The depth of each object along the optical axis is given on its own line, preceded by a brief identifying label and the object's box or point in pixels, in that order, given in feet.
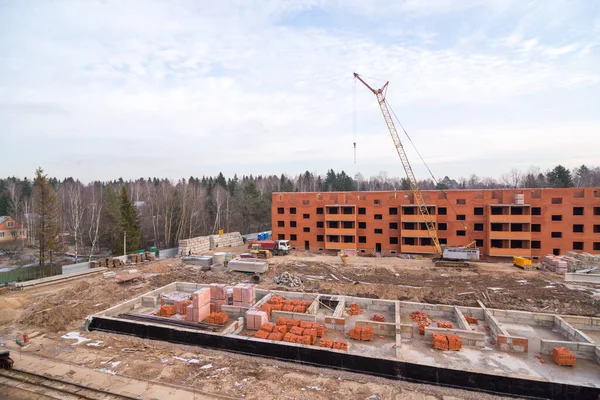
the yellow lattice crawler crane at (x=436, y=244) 110.42
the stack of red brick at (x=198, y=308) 57.16
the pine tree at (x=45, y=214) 97.45
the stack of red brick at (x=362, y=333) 50.96
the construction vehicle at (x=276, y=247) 126.82
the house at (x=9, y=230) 165.27
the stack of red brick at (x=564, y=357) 43.45
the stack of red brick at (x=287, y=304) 60.64
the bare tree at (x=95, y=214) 145.12
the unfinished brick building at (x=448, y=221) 111.24
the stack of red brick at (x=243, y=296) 62.54
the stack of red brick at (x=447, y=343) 47.55
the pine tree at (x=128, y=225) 125.90
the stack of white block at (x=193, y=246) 125.18
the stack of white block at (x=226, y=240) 143.02
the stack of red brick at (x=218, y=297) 61.57
